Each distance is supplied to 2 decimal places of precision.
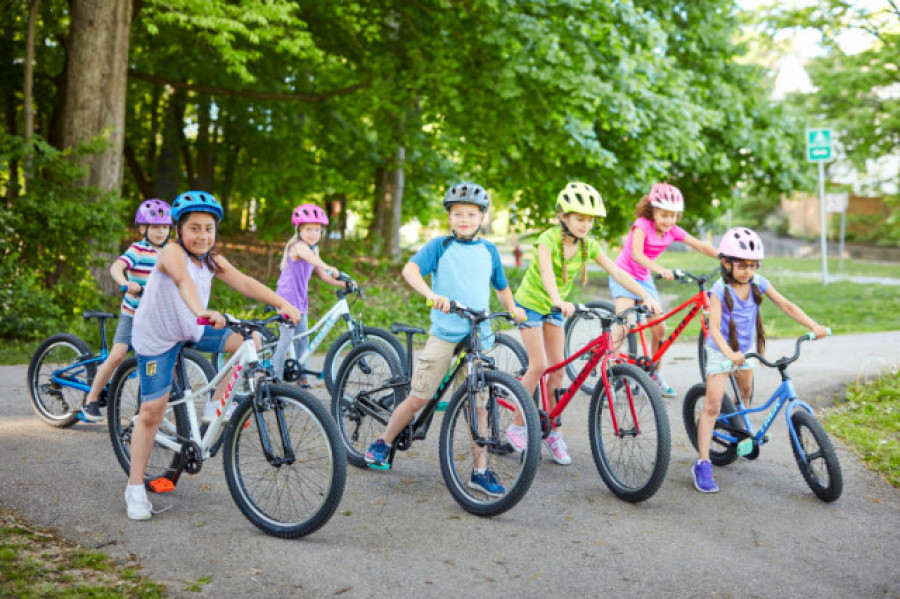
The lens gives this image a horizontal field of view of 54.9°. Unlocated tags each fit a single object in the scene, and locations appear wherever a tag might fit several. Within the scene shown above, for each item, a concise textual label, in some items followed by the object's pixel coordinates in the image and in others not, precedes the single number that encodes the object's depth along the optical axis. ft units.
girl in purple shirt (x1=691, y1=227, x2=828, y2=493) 17.81
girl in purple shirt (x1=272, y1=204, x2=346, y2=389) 24.84
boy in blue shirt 16.65
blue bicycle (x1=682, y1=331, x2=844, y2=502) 16.81
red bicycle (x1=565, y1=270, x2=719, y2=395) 21.11
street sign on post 58.13
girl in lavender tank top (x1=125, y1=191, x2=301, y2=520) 14.97
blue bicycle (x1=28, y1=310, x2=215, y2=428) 21.27
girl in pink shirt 23.38
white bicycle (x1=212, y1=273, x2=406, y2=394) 21.00
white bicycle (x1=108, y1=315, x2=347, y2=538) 14.05
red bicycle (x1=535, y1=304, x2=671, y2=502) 16.26
